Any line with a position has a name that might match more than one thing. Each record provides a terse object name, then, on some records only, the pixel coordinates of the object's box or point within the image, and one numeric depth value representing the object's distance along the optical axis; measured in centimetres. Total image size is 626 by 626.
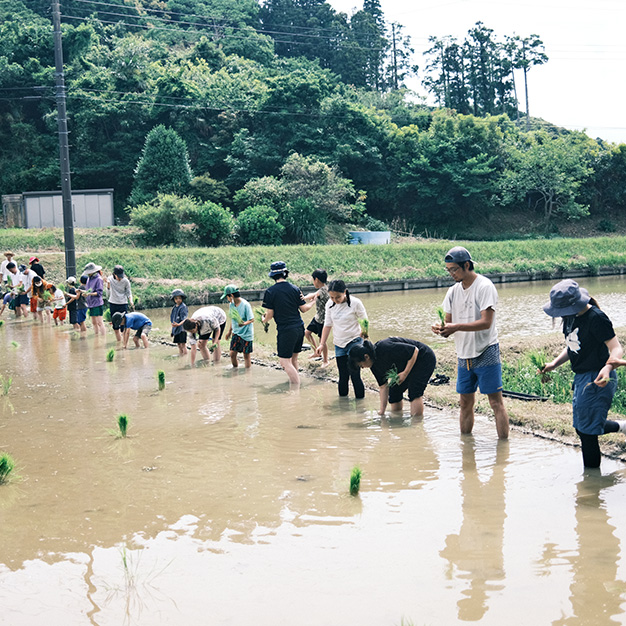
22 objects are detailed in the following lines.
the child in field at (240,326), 1055
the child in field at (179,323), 1212
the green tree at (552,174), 4769
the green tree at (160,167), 4069
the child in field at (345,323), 811
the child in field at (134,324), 1302
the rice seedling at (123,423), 686
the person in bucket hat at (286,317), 945
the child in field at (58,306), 1711
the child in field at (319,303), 991
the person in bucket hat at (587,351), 498
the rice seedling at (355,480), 509
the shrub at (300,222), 3825
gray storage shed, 3797
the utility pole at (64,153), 1806
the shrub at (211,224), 3469
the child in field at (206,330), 1127
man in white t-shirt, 598
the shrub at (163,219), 3400
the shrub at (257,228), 3569
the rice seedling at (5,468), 560
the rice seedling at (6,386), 933
